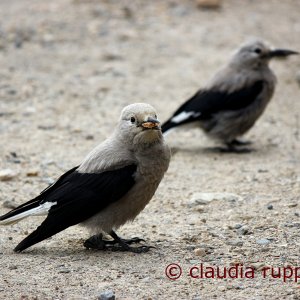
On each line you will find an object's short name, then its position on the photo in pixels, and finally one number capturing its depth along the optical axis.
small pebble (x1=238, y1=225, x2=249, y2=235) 10.99
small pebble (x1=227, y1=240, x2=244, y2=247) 10.49
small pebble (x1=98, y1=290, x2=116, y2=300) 8.63
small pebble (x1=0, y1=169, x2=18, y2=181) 13.63
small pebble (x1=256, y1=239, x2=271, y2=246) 10.39
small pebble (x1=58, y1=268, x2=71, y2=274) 9.62
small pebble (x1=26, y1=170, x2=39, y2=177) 14.08
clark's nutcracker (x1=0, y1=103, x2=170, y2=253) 10.26
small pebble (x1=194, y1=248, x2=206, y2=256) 10.15
